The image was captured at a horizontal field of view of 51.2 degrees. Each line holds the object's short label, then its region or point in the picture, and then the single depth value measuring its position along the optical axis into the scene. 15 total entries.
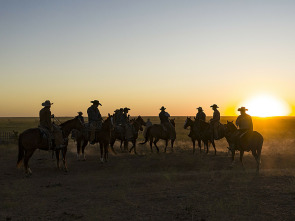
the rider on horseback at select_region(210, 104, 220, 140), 19.75
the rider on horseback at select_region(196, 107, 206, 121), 21.06
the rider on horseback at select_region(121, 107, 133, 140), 20.55
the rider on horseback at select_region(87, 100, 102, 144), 16.52
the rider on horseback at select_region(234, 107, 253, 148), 14.45
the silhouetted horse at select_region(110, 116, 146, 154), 20.36
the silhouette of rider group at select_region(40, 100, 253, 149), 13.75
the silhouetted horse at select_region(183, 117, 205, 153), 20.31
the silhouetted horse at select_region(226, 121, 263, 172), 13.91
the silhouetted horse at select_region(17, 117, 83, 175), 13.30
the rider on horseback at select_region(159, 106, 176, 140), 20.86
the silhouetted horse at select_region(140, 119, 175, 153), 20.78
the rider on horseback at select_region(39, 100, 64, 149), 13.66
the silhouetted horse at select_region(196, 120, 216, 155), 19.97
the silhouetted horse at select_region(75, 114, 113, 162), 16.80
